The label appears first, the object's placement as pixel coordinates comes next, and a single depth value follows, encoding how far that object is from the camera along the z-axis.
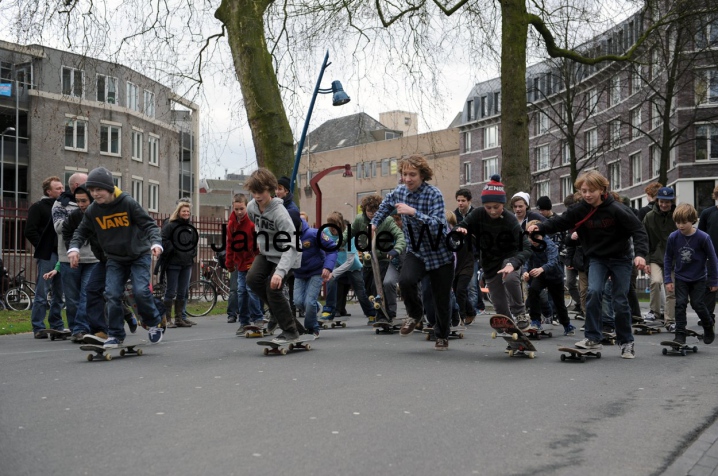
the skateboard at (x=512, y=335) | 9.10
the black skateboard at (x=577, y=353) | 8.81
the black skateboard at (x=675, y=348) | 9.63
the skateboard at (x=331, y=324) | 14.19
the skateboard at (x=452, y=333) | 11.29
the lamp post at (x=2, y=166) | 46.06
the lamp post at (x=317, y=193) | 28.18
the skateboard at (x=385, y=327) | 12.67
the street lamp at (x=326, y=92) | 20.17
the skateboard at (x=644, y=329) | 12.63
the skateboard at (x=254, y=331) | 11.95
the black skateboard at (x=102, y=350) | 8.88
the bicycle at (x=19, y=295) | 21.87
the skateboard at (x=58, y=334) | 11.95
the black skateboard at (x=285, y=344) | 9.27
